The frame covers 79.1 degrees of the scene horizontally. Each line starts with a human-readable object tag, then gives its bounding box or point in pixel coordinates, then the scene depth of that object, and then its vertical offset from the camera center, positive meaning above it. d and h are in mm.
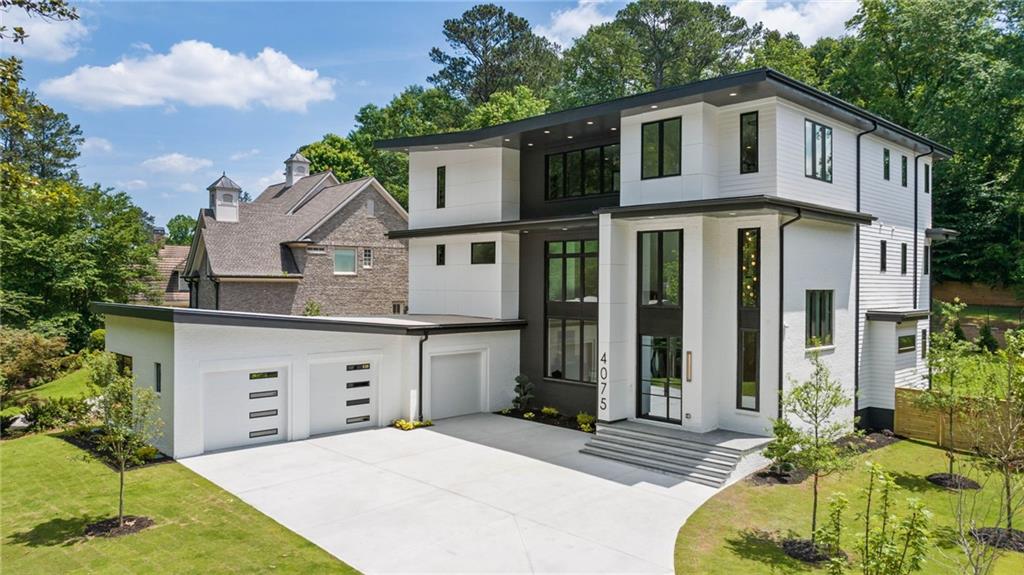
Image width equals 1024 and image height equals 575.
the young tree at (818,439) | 9828 -2535
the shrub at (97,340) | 25259 -2330
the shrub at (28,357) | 19438 -2406
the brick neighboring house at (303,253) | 25422 +1332
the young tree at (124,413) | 10070 -2139
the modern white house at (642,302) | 13719 -454
